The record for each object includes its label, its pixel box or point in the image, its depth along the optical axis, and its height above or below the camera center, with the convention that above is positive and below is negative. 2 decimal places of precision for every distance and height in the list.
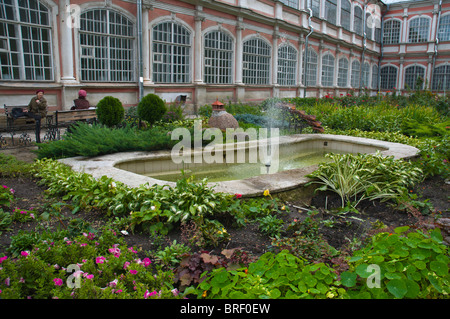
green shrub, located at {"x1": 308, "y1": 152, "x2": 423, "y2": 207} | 4.52 -0.91
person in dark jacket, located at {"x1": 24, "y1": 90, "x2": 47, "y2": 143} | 8.90 -0.03
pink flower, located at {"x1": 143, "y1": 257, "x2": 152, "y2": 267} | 2.47 -1.02
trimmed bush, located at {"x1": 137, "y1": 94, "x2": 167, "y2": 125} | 8.77 -0.10
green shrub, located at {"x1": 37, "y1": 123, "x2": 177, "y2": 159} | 5.87 -0.62
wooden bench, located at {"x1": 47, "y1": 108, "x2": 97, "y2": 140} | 7.82 -0.30
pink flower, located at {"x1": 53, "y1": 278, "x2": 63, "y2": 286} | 2.09 -0.96
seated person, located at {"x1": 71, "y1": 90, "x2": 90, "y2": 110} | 10.30 +0.05
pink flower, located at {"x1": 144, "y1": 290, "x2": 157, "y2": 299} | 2.07 -1.03
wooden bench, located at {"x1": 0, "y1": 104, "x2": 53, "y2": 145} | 7.83 -0.44
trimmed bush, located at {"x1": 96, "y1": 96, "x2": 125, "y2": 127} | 8.05 -0.15
